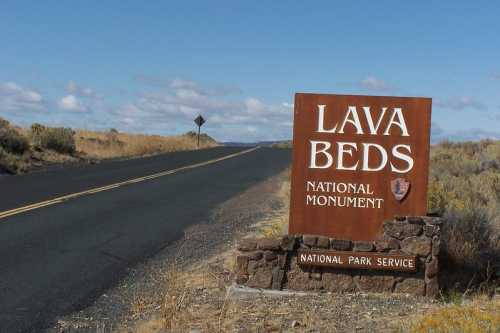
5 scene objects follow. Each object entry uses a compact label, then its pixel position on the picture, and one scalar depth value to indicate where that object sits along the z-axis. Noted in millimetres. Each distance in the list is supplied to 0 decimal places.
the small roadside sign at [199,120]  52125
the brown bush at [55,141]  30028
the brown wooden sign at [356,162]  7707
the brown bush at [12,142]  25938
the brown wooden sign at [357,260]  7387
